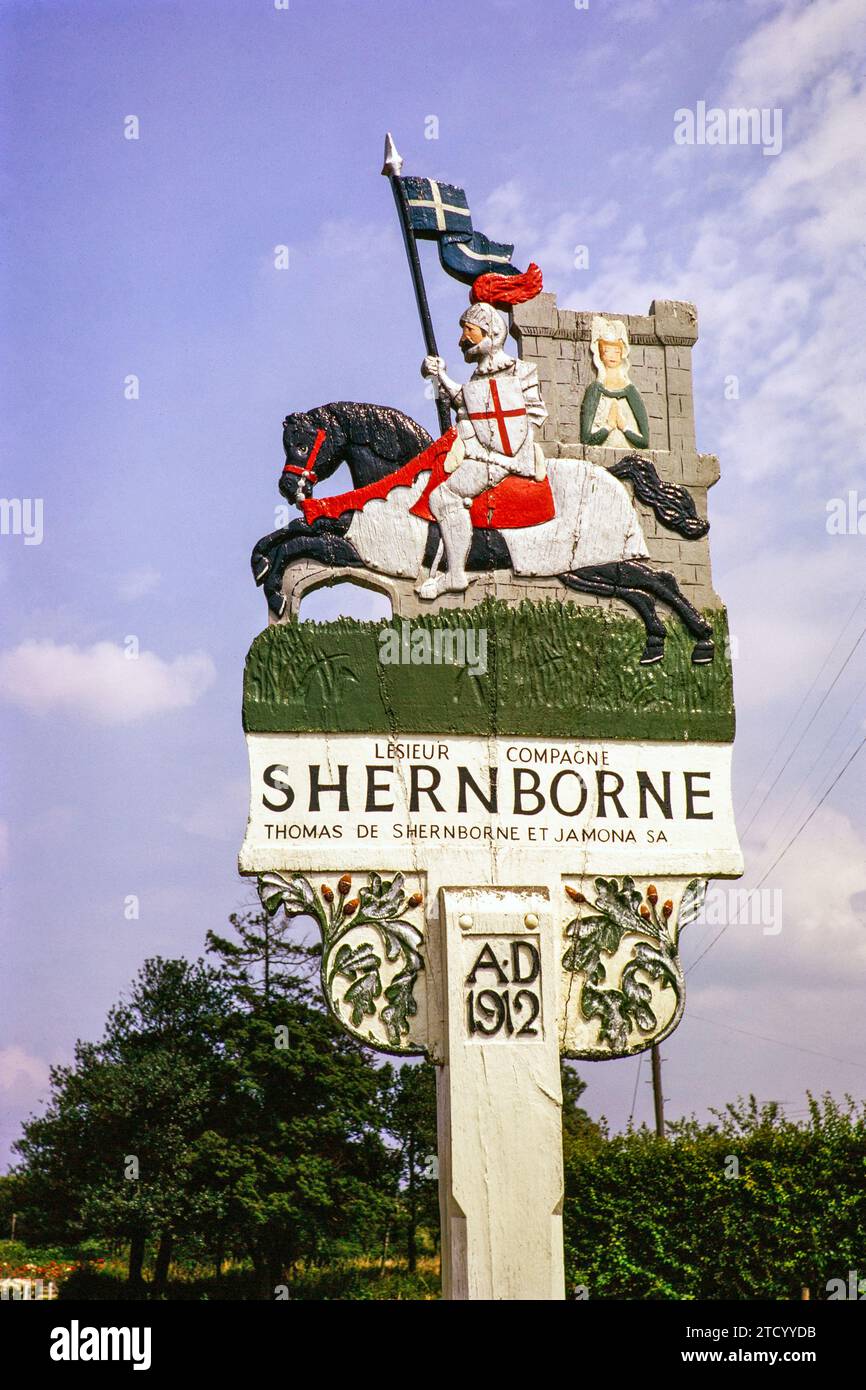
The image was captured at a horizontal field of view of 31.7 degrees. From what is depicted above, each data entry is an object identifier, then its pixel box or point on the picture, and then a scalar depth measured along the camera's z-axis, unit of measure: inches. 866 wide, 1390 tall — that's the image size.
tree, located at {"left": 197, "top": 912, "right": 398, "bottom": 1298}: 1116.5
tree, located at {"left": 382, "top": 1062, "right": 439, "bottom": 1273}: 1201.4
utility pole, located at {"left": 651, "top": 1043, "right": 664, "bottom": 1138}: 1122.0
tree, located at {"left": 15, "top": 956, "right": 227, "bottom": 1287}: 1092.5
